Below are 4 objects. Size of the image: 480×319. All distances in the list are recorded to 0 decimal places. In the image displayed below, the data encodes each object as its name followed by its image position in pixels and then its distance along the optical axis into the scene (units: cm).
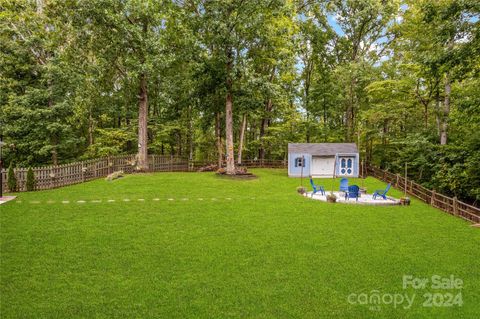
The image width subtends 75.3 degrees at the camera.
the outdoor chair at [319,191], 1705
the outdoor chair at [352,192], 1538
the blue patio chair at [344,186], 1709
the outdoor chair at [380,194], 1548
